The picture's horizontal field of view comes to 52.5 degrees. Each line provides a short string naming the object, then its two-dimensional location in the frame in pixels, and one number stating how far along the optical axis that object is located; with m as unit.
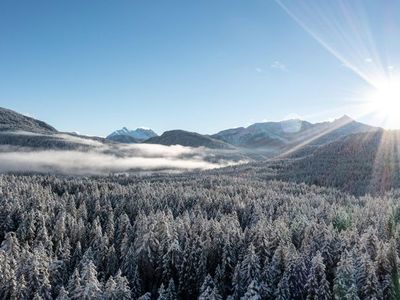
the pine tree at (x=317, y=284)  57.41
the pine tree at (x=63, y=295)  52.34
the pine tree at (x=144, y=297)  63.86
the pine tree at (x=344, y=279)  55.94
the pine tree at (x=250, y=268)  63.97
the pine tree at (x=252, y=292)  60.12
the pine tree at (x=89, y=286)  55.97
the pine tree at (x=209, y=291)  60.25
